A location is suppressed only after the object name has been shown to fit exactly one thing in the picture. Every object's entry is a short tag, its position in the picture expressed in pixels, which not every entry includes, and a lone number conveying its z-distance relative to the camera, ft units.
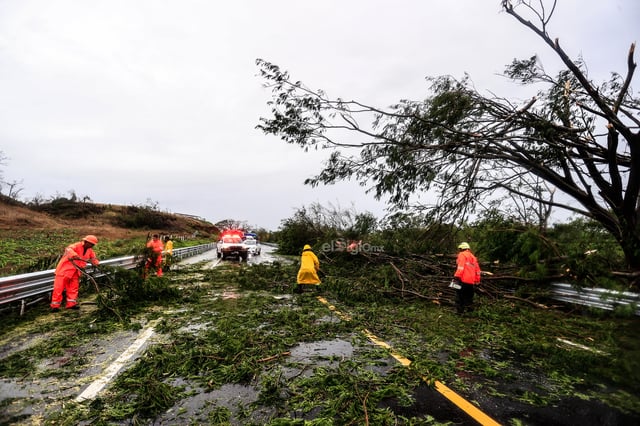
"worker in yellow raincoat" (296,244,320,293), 33.68
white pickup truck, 70.23
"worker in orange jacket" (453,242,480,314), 24.67
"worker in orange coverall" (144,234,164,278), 34.88
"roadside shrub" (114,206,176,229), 158.40
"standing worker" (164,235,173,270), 44.42
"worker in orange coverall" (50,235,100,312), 25.12
